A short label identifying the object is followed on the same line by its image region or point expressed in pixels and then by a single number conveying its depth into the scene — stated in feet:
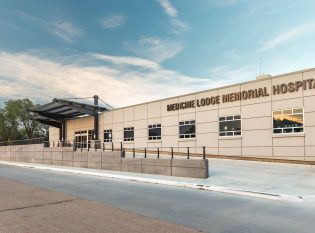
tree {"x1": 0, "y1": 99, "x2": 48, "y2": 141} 173.20
